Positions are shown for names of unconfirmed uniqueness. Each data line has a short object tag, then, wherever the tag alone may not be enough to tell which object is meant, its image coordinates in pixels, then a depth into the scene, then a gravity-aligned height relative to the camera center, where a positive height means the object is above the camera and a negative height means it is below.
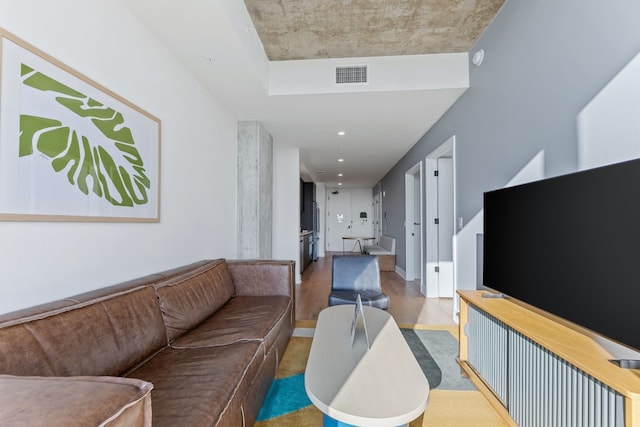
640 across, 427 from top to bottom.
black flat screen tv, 1.01 -0.12
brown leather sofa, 0.62 -0.54
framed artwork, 1.17 +0.37
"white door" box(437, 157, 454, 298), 4.18 -0.10
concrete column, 3.68 +0.36
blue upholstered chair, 3.05 -0.61
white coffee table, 1.00 -0.68
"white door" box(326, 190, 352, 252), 10.87 -0.08
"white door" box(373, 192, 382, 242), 9.30 +0.07
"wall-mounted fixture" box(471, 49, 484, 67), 2.58 +1.51
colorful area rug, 1.56 -1.11
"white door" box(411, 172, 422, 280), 5.32 -0.09
